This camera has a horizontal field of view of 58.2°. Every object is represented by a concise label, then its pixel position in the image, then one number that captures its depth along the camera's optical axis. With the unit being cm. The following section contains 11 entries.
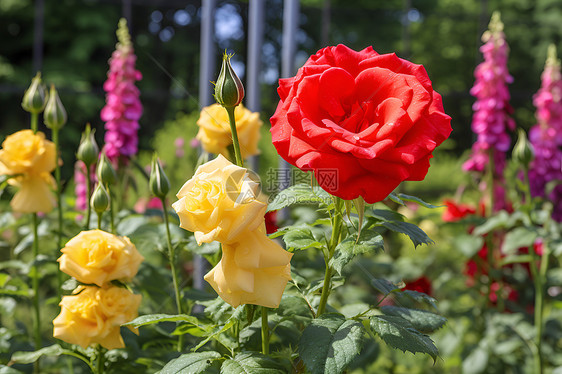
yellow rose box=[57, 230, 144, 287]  73
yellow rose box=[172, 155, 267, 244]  52
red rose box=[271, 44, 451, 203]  51
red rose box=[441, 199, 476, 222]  177
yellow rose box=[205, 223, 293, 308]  54
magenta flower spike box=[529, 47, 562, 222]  173
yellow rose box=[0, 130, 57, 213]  101
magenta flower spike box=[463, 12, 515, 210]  175
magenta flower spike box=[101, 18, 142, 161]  156
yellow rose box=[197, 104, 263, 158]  97
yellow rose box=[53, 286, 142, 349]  74
